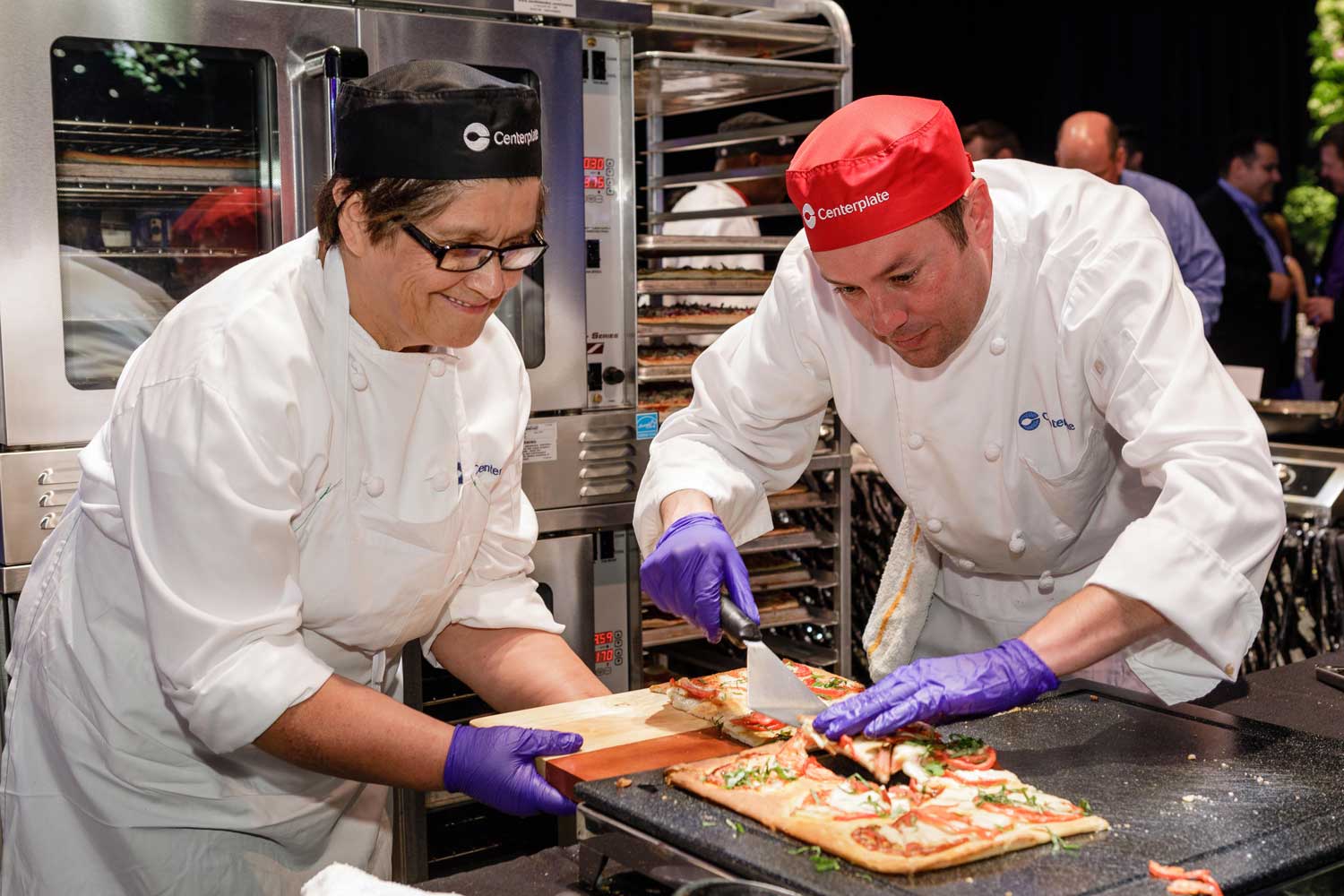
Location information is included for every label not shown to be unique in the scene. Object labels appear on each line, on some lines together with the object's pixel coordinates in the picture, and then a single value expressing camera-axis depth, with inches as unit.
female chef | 70.1
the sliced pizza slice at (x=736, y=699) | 78.6
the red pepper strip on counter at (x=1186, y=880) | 53.9
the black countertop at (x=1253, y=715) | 64.1
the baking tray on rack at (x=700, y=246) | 155.8
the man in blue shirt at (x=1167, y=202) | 247.8
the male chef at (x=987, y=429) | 74.3
